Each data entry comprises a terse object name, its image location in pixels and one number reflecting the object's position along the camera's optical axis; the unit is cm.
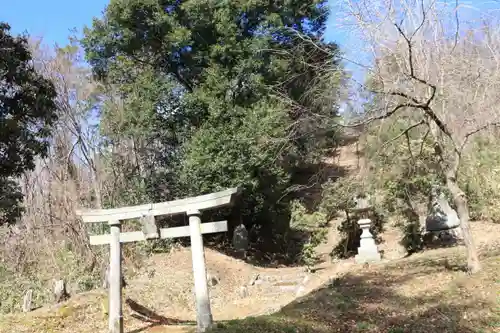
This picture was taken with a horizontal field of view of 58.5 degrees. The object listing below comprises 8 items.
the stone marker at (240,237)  1605
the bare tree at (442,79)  747
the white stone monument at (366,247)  1274
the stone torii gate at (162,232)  668
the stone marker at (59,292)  952
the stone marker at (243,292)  1185
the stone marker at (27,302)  932
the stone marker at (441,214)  1318
